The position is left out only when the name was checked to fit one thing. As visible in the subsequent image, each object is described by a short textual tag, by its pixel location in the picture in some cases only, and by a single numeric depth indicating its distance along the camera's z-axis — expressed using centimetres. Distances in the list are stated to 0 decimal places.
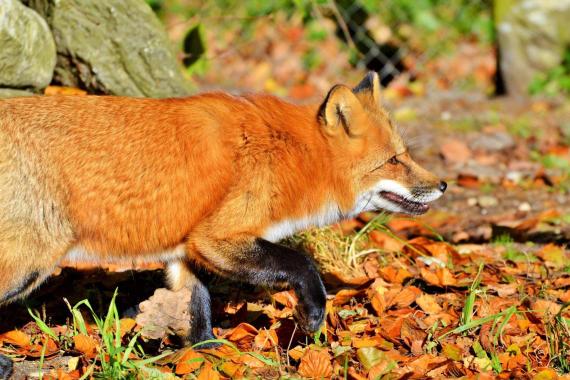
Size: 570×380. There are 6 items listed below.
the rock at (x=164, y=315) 852
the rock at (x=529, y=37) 1925
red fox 805
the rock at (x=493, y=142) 1723
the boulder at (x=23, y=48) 1067
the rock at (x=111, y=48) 1207
